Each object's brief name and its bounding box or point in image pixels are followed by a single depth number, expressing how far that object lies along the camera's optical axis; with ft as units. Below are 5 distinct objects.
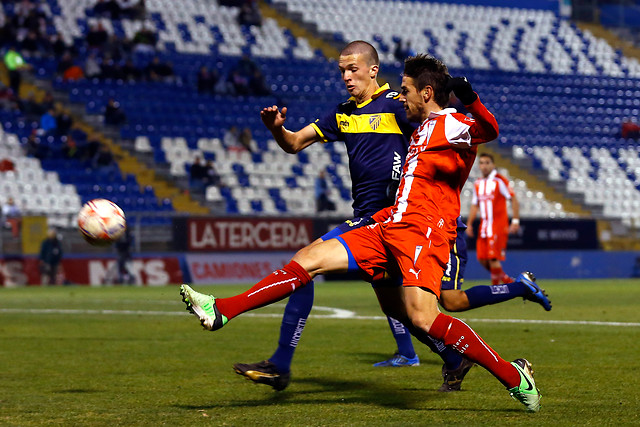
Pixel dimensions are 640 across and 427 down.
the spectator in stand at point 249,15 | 118.01
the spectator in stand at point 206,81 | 105.19
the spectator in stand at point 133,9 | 108.06
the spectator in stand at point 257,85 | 108.06
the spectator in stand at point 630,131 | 122.31
